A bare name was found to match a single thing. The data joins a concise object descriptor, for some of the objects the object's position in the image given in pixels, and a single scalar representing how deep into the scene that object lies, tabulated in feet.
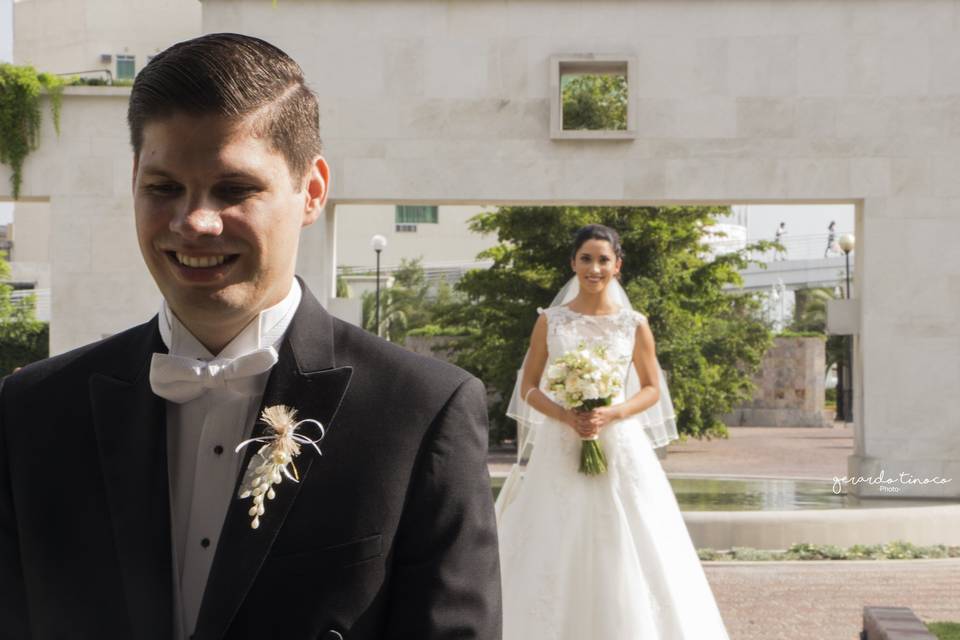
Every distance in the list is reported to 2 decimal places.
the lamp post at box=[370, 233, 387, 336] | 126.21
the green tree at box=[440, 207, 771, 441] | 90.38
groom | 7.15
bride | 25.25
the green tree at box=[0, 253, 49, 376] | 118.66
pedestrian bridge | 215.10
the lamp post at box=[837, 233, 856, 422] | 159.63
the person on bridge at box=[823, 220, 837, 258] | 241.14
